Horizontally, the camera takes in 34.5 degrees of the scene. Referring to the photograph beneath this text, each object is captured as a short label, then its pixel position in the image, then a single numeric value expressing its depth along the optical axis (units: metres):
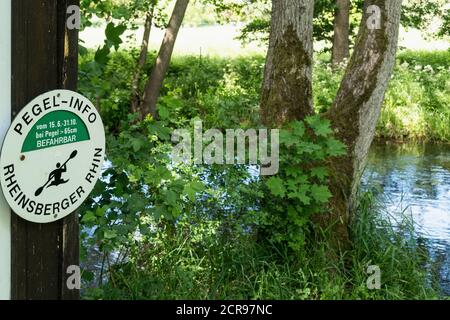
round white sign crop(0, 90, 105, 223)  2.68
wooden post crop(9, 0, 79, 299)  2.73
